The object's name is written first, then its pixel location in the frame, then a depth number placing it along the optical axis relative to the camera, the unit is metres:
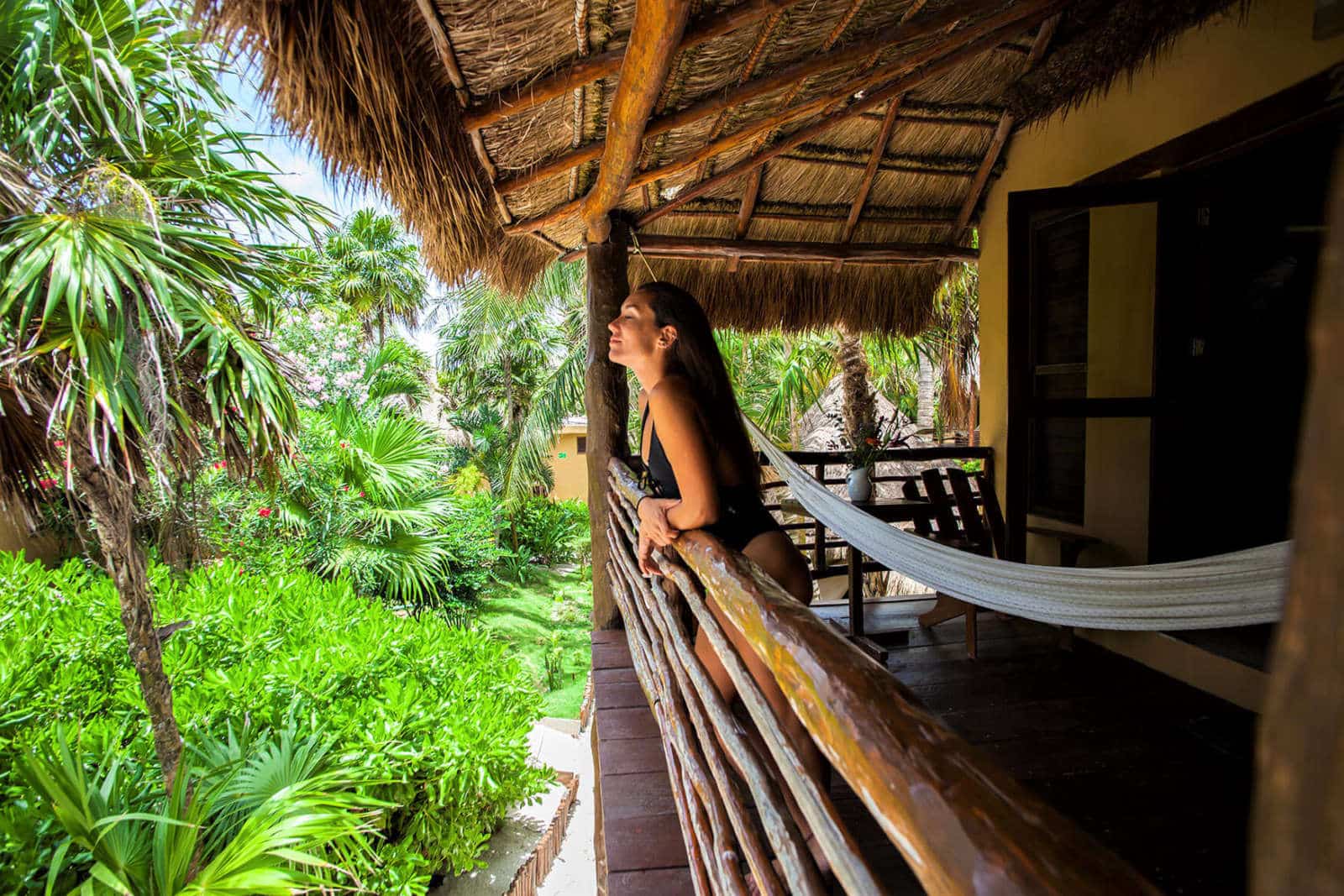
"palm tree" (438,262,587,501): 12.96
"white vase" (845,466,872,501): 3.85
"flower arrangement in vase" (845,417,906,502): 3.86
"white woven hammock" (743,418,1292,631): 1.46
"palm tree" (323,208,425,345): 16.94
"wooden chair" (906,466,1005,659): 3.38
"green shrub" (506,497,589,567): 15.98
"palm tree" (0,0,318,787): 2.94
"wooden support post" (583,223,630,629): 3.45
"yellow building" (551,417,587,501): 21.84
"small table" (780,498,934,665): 3.47
